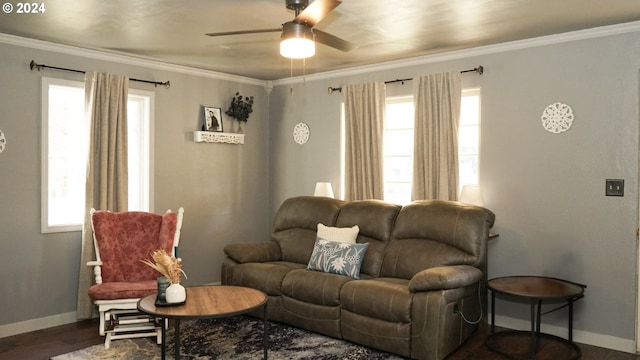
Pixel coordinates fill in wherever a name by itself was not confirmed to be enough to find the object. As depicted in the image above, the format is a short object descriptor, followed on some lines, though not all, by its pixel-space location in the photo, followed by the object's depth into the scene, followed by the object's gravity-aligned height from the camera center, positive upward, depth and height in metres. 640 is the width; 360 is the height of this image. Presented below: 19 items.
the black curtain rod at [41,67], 4.47 +0.88
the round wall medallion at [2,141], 4.36 +0.21
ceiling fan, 2.85 +0.84
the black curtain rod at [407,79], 4.75 +0.94
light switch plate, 4.04 -0.09
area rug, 3.88 -1.37
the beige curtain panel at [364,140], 5.40 +0.34
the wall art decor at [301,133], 6.18 +0.45
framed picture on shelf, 5.80 +0.58
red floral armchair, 4.10 -0.82
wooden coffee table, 3.29 -0.90
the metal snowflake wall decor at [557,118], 4.29 +0.47
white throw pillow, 4.75 -0.57
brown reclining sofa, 3.73 -0.86
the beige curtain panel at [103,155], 4.73 +0.12
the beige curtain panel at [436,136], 4.85 +0.36
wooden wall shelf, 5.71 +0.37
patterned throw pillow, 4.44 -0.74
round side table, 3.66 -0.84
